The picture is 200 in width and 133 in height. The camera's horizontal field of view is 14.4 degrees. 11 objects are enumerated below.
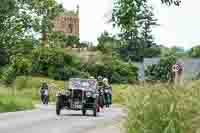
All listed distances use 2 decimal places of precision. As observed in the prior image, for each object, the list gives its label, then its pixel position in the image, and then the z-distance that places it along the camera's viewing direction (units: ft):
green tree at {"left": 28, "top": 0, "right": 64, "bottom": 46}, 136.67
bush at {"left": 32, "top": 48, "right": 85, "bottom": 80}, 253.03
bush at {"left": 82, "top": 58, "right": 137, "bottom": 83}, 265.13
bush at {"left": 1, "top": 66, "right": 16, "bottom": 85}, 217.97
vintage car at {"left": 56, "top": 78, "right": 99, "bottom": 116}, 108.27
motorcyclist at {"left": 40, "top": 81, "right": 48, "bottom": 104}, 169.11
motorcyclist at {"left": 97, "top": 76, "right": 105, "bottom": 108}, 130.80
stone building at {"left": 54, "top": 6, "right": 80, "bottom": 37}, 510.91
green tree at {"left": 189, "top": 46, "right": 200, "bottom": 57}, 341.04
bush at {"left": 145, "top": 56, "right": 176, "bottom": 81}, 219.82
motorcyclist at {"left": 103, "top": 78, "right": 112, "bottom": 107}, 140.15
